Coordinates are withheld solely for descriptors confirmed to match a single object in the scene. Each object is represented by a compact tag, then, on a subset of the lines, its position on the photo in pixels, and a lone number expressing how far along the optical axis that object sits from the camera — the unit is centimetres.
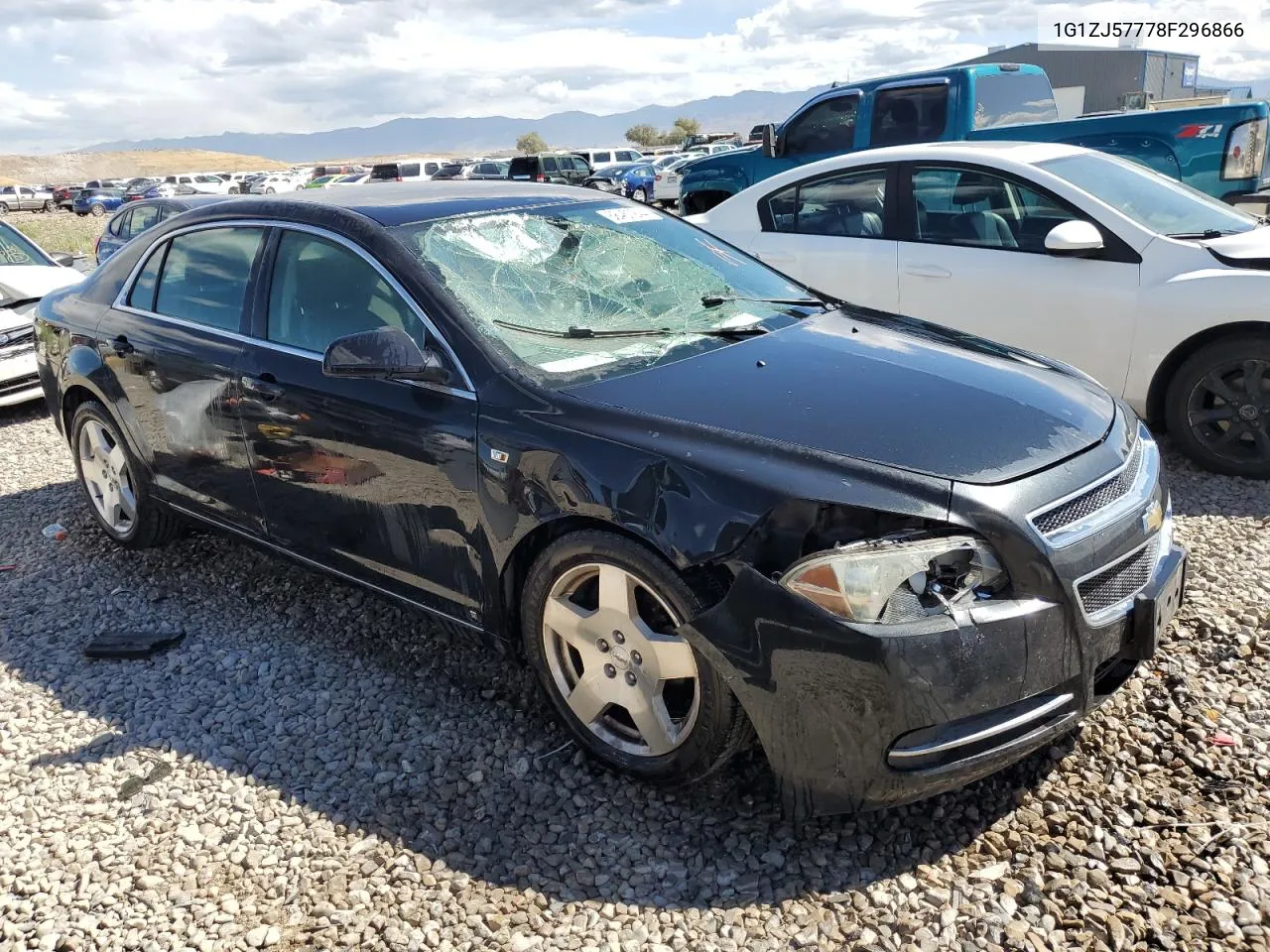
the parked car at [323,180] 4272
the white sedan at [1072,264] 490
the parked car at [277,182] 4618
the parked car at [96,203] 4478
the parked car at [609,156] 3861
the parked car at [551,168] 2972
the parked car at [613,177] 2679
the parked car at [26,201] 5072
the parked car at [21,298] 766
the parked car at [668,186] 2280
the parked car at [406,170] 3691
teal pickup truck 820
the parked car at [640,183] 2958
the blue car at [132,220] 1228
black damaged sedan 236
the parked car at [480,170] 3350
